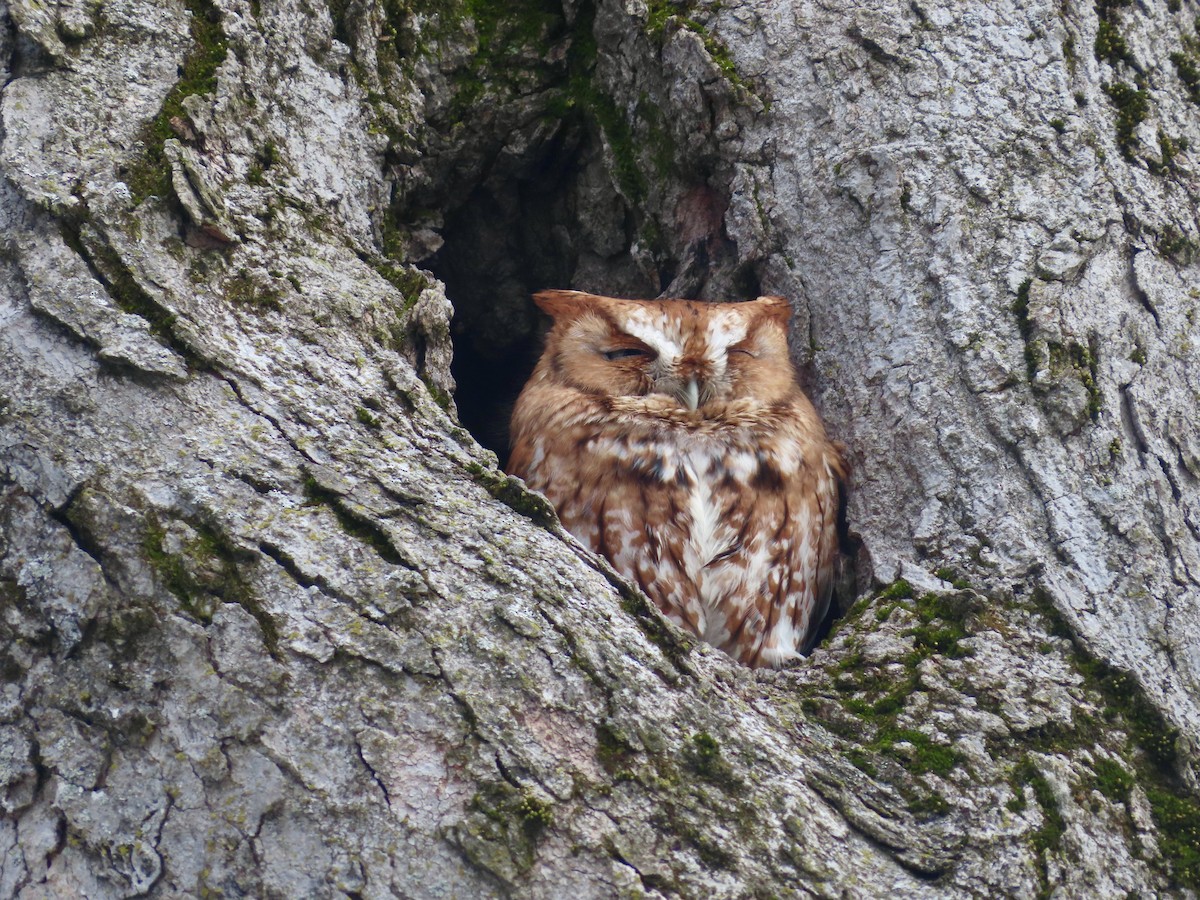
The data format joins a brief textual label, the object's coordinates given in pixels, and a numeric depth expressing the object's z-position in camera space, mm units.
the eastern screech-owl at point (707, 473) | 9622
